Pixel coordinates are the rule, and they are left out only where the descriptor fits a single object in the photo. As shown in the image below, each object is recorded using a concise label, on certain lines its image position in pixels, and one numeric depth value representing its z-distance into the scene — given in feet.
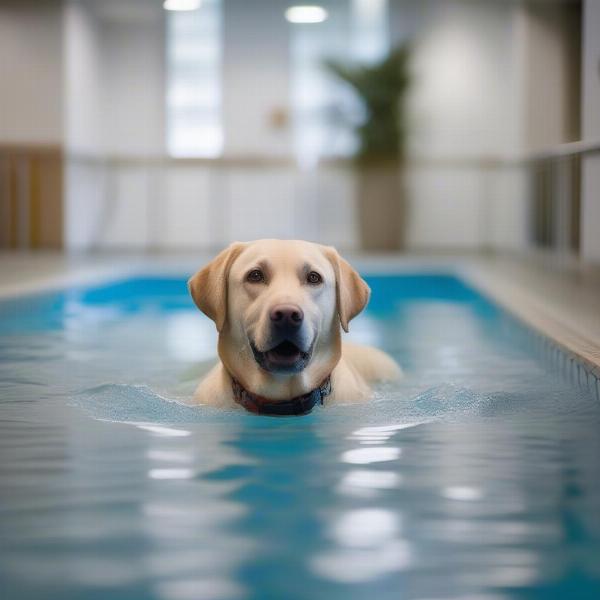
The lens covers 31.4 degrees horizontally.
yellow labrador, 9.56
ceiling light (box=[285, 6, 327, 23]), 47.03
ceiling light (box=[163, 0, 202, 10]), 45.44
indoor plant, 45.29
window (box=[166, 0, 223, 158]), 48.67
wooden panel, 43.24
